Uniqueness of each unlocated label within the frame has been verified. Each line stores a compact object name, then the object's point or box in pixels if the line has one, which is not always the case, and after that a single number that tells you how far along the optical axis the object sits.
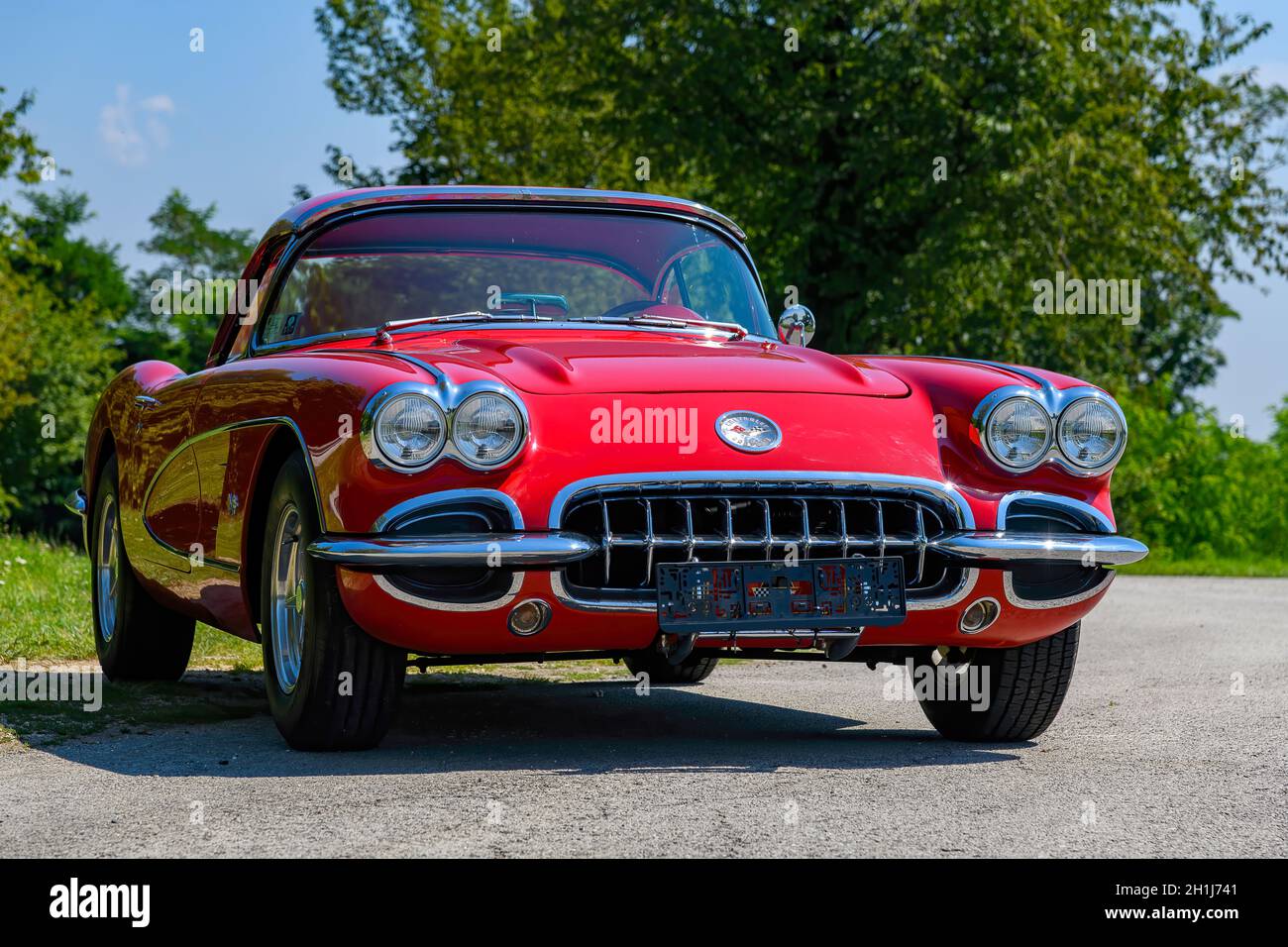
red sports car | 4.80
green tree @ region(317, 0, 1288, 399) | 23.72
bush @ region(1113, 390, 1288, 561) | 28.59
